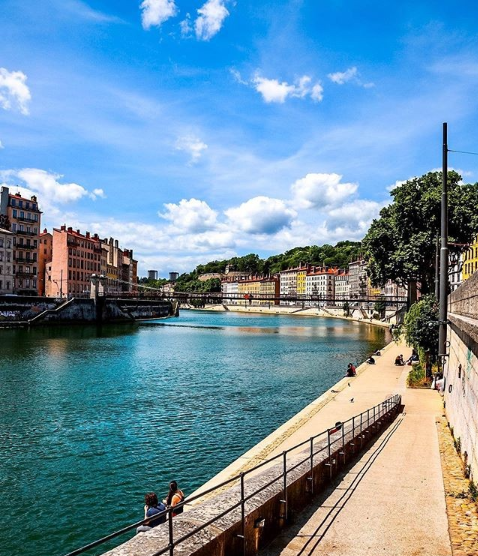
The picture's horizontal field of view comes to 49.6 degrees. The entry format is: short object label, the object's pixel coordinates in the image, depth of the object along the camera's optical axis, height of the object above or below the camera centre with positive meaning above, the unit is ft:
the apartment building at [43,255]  430.61 +27.91
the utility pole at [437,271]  104.04 +4.91
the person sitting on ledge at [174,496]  44.32 -18.01
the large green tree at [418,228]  182.70 +22.85
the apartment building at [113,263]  535.60 +28.32
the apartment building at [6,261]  322.96 +16.98
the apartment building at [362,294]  621.39 -5.10
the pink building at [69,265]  408.67 +18.87
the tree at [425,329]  106.78 -8.24
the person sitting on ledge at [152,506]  40.52 -17.37
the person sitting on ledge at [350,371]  135.13 -21.29
